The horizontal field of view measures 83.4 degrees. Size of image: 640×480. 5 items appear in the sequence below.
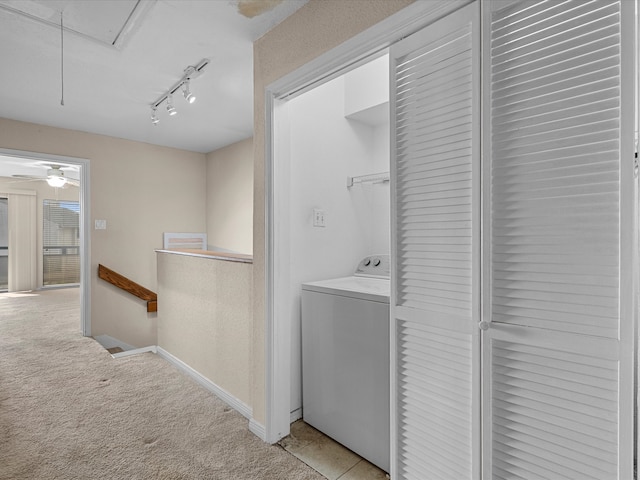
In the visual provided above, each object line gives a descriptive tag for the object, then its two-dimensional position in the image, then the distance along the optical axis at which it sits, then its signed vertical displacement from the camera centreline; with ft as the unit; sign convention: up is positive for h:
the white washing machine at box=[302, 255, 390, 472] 5.90 -2.24
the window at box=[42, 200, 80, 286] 25.22 -0.34
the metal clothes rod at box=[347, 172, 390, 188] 7.96 +1.36
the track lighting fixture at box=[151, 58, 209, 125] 8.12 +3.88
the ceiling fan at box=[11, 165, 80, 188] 16.73 +2.94
